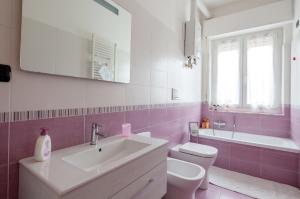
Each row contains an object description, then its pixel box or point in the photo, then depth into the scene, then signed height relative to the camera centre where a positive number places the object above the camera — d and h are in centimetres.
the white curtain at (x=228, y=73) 310 +54
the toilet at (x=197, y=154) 192 -64
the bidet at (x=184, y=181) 147 -74
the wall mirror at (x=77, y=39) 88 +39
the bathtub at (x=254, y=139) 222 -59
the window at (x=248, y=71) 279 +54
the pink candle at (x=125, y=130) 139 -25
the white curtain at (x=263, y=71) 278 +52
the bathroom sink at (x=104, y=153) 99 -36
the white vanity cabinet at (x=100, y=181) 62 -36
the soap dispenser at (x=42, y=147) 82 -24
